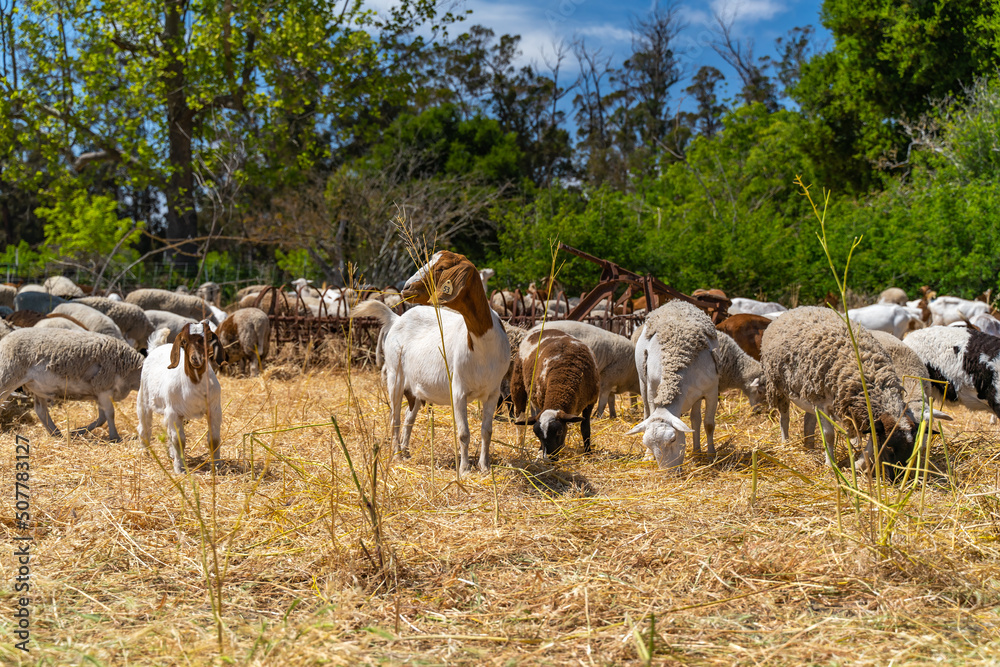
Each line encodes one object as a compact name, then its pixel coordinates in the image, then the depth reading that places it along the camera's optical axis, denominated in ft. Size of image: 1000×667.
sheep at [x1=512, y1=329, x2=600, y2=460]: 17.83
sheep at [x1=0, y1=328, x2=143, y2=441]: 20.27
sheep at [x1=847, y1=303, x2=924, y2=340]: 36.94
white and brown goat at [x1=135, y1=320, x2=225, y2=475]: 16.94
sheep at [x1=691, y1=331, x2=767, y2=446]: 21.15
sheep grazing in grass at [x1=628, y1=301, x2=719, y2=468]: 16.57
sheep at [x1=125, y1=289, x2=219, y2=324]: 47.34
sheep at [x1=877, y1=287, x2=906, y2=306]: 52.54
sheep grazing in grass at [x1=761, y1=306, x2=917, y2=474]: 15.23
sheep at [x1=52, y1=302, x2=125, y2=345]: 29.78
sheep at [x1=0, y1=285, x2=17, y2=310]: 48.60
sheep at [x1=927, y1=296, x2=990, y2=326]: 43.29
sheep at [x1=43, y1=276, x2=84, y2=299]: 51.03
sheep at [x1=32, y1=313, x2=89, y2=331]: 25.63
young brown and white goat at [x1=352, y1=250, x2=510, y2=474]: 16.10
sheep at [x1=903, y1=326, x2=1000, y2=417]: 20.36
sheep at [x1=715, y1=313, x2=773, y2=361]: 27.17
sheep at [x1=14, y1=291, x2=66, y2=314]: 43.29
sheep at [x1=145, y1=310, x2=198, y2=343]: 37.85
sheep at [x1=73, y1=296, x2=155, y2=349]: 36.22
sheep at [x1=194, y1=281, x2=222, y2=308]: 60.03
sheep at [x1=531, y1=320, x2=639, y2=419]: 24.66
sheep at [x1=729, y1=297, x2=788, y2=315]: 41.83
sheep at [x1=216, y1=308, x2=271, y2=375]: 34.96
